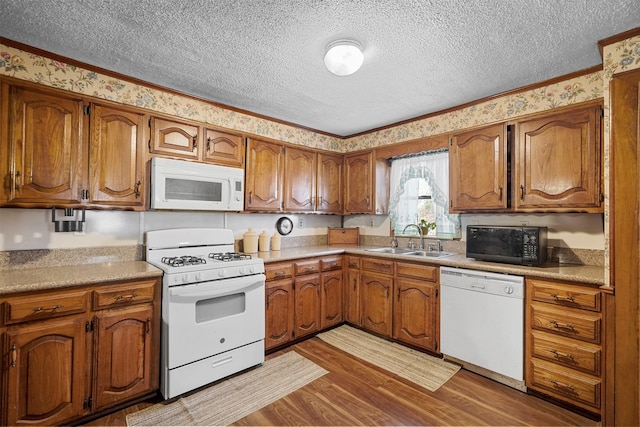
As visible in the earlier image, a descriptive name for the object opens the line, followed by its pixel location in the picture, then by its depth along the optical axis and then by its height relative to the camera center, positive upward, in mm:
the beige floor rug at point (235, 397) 1957 -1306
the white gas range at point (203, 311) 2156 -743
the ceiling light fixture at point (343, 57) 1910 +1017
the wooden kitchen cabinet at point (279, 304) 2826 -852
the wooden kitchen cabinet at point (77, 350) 1696 -842
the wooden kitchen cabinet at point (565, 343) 1951 -850
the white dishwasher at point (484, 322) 2275 -851
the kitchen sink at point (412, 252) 3220 -399
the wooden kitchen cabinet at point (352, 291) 3420 -857
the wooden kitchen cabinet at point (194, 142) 2553 +657
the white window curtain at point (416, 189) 3352 +317
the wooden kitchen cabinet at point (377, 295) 3119 -837
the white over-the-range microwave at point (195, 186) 2473 +252
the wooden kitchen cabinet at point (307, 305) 3062 -922
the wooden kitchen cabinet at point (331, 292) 3311 -848
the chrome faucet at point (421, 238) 3463 -249
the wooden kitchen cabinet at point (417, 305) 2779 -848
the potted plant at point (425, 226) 3488 -114
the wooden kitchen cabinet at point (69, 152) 1968 +441
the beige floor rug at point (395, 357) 2479 -1292
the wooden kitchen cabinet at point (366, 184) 3752 +396
